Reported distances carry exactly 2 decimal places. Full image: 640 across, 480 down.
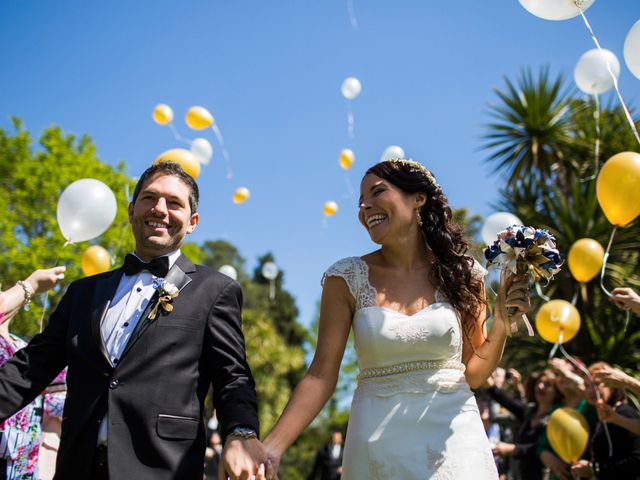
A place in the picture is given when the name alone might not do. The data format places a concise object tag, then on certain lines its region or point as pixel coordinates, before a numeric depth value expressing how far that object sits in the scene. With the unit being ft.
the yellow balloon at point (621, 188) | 15.30
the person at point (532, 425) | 19.90
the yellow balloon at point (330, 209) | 42.52
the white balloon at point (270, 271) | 60.44
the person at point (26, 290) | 10.50
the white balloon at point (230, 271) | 38.11
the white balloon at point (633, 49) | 14.56
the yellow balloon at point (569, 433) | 16.61
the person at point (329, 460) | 40.37
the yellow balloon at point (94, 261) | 24.43
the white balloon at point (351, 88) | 36.74
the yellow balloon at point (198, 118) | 30.91
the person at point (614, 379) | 13.39
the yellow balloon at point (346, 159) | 38.45
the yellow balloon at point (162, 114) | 33.09
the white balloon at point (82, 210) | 19.65
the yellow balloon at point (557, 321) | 22.35
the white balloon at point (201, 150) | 30.91
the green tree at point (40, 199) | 58.03
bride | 8.57
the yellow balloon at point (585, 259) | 24.09
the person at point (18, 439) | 10.64
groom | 7.47
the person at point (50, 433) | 14.96
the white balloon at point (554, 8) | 14.96
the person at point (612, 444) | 15.46
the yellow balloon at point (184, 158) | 23.35
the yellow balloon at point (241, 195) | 40.88
